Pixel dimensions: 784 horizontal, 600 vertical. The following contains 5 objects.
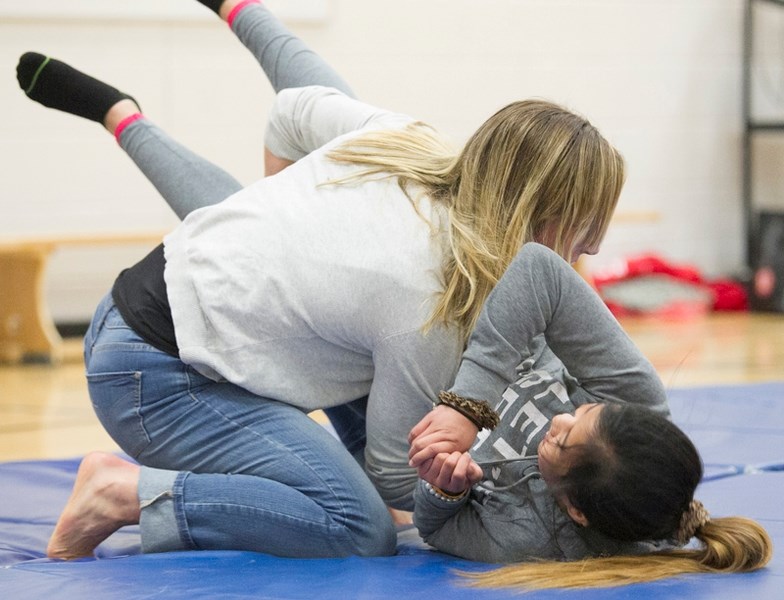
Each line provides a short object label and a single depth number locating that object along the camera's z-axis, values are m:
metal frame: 12.67
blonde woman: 5.89
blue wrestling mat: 5.75
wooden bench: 9.30
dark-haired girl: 5.74
